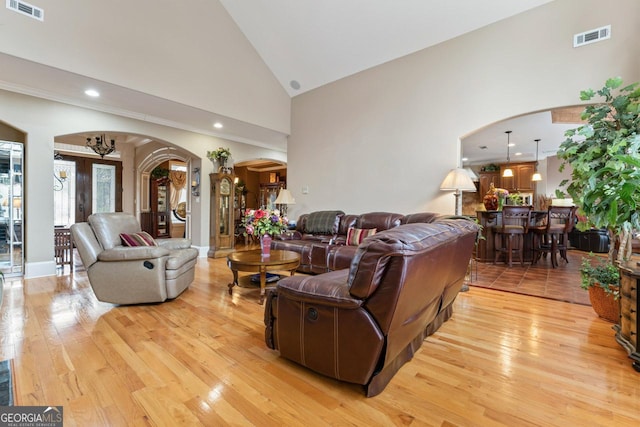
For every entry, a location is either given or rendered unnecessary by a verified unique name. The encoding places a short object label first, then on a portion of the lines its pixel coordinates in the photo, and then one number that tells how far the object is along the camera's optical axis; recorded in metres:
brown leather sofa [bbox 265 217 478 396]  1.48
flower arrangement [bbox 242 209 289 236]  3.47
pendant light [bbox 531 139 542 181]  7.82
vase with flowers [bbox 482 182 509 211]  5.74
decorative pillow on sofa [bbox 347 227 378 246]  4.44
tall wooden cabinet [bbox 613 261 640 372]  1.94
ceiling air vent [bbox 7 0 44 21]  3.18
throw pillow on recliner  3.21
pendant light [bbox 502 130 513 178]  8.45
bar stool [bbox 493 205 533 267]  5.14
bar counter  5.44
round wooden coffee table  3.09
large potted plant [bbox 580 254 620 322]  2.67
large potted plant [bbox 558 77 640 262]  2.04
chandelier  5.93
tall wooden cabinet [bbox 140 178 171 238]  9.22
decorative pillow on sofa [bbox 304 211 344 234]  5.04
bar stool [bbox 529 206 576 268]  5.14
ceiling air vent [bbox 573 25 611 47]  3.16
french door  7.49
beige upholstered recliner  2.91
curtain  9.74
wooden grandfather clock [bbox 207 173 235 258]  6.15
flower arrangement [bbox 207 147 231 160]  6.15
